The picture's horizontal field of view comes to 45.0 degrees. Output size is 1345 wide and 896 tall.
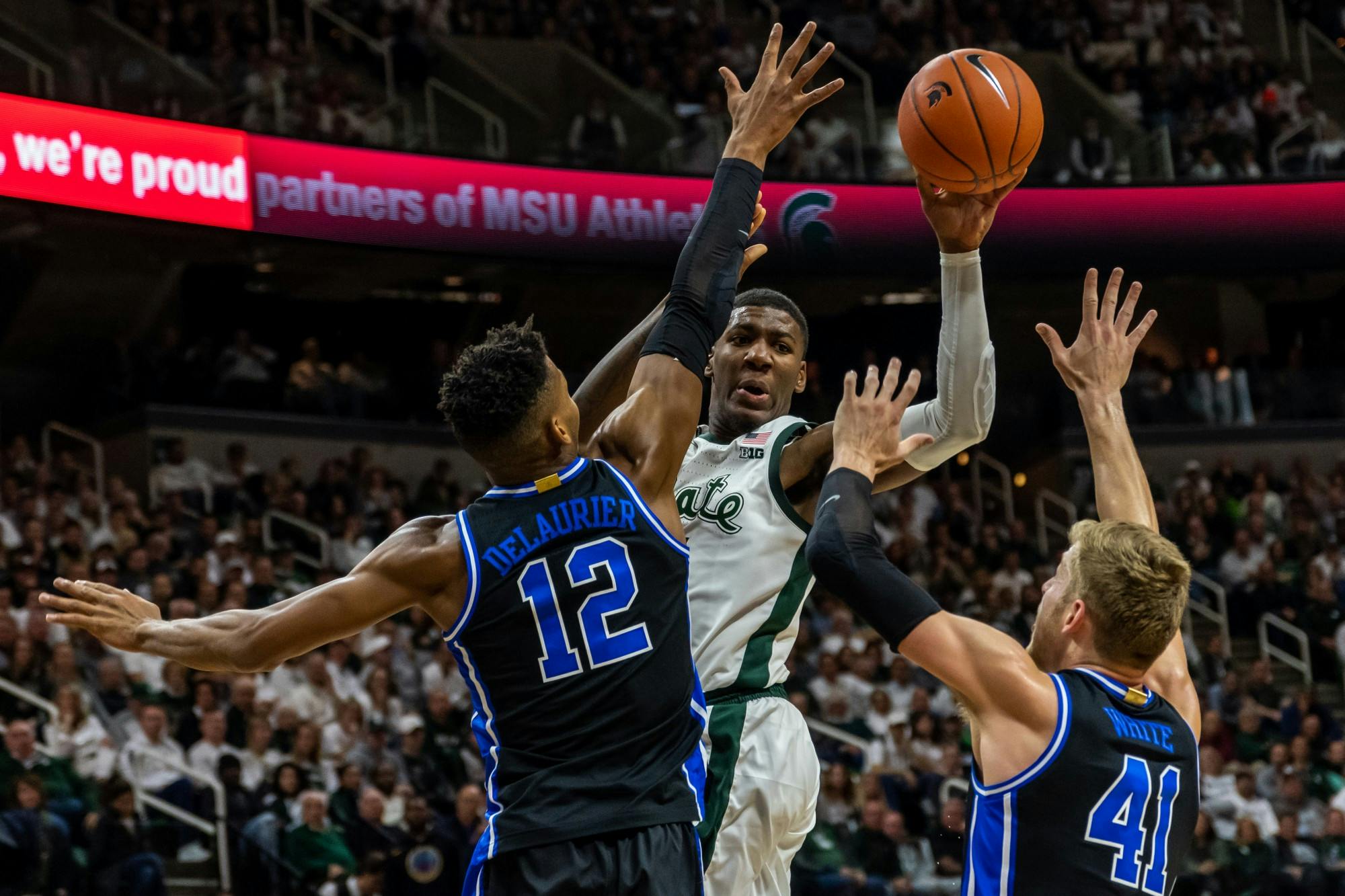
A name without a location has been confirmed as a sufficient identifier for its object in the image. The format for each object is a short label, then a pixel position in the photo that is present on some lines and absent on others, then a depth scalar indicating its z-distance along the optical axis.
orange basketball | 4.85
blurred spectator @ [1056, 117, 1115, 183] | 19.17
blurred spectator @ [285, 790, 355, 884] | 10.26
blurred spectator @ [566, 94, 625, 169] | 18.06
